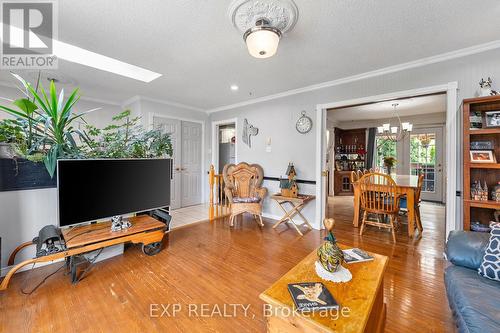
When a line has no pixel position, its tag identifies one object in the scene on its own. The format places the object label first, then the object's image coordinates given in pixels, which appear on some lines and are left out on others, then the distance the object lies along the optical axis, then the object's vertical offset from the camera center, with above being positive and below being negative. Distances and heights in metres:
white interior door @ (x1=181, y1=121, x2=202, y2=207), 5.08 +0.07
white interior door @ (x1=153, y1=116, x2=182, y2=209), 4.80 +0.13
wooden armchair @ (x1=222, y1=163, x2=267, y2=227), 3.90 -0.28
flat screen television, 1.96 -0.23
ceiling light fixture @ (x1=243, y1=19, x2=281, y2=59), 1.75 +1.07
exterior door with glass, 5.72 +0.26
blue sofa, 1.05 -0.72
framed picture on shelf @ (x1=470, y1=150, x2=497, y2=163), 2.16 +0.12
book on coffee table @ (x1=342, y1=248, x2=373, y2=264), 1.50 -0.65
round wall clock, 3.71 +0.75
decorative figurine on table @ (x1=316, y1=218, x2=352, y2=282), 1.31 -0.59
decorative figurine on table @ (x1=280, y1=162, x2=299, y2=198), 3.61 -0.32
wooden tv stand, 1.92 -0.73
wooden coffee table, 0.96 -0.68
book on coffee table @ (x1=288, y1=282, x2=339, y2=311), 1.03 -0.67
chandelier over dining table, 4.73 +0.93
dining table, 3.13 -0.42
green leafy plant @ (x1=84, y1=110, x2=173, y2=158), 2.37 +0.27
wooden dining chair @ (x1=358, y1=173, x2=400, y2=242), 3.06 -0.44
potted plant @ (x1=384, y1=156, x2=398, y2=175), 4.99 +0.12
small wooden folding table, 3.45 -0.63
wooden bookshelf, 2.12 +0.01
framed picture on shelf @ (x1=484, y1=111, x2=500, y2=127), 2.13 +0.50
